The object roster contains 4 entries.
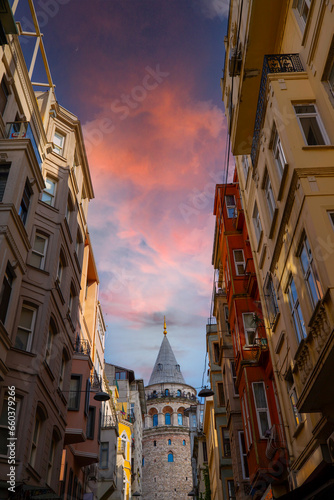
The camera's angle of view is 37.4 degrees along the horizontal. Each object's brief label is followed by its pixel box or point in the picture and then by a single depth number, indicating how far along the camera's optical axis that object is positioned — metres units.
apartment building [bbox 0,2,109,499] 16.33
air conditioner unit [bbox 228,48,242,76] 18.23
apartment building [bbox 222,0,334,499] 11.94
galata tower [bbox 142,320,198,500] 89.81
